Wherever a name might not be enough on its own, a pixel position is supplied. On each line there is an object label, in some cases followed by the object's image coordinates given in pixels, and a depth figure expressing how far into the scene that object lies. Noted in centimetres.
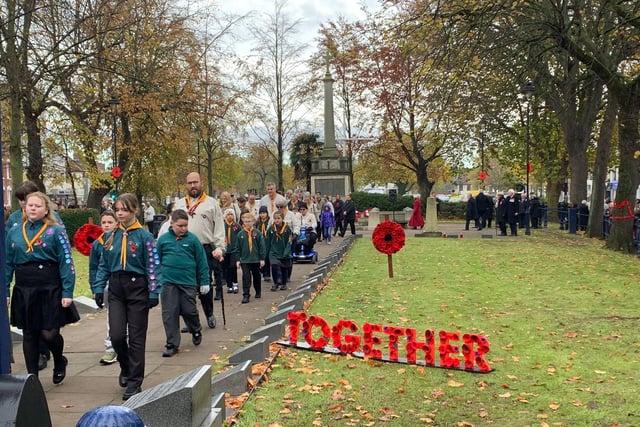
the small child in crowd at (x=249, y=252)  1127
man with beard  898
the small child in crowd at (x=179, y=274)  752
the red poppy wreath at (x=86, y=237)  961
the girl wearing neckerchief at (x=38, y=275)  584
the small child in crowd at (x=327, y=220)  2320
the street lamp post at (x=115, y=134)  2703
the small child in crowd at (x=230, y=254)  1173
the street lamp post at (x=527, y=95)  2284
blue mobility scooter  1635
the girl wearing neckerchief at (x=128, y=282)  600
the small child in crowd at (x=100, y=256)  703
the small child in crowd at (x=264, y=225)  1346
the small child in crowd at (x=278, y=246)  1248
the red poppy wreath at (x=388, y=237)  1329
